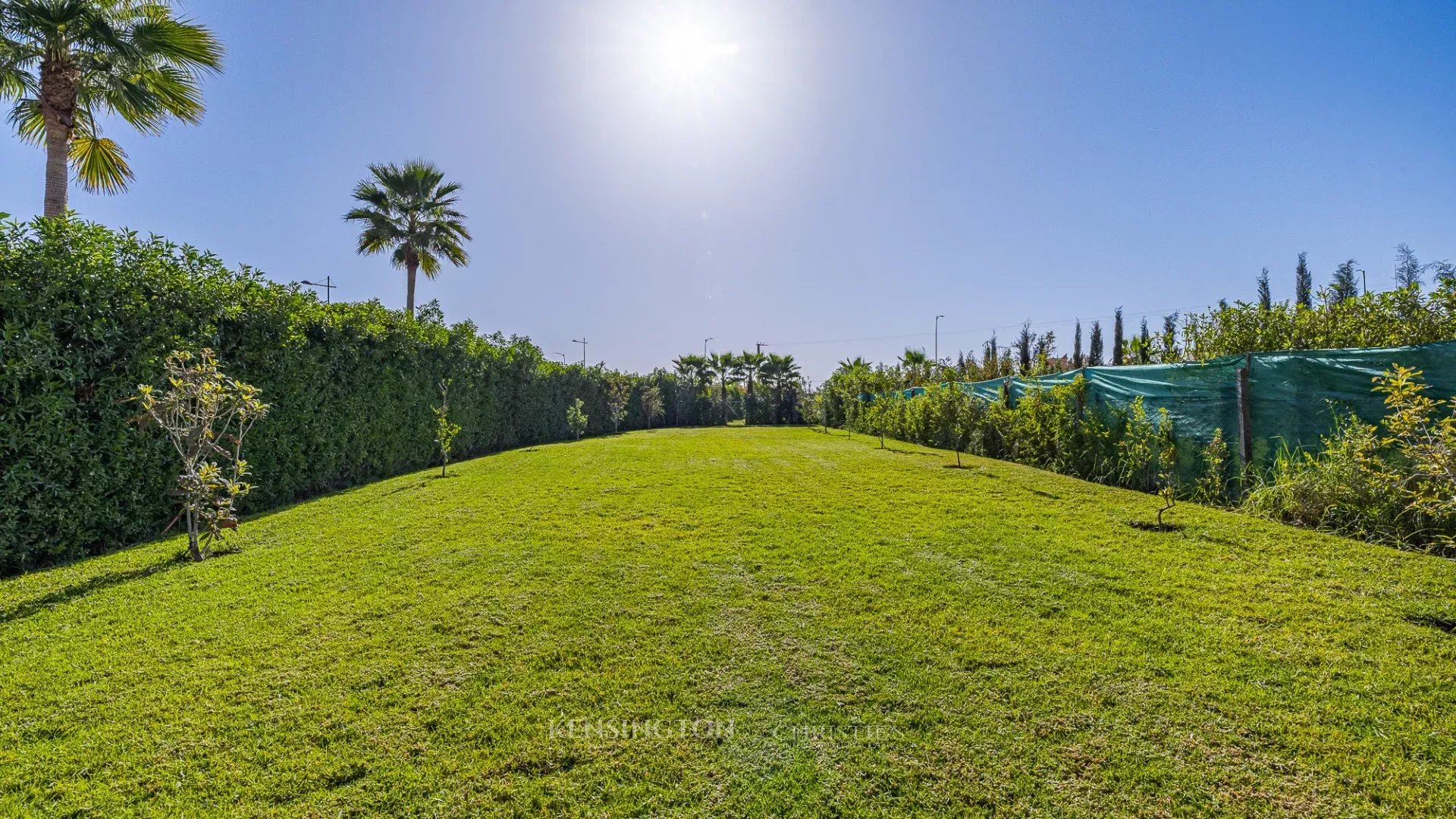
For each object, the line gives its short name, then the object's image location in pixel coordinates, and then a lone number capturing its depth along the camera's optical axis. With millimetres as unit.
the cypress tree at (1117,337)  34844
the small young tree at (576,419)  17250
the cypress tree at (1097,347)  38994
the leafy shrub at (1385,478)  3436
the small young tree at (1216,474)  5384
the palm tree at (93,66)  5629
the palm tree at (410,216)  13502
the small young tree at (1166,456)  5934
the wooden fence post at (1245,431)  5180
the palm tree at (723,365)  31250
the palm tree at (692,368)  30859
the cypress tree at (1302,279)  30547
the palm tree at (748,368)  29714
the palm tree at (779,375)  29920
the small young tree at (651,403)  24594
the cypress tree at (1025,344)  31991
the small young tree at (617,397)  21159
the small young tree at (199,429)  4148
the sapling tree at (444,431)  9052
